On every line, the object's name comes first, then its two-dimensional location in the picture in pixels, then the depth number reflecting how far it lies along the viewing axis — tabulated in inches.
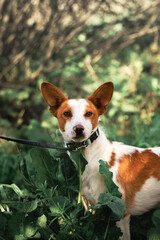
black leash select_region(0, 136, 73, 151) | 61.7
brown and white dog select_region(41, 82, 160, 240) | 62.2
